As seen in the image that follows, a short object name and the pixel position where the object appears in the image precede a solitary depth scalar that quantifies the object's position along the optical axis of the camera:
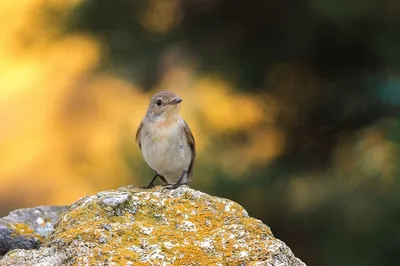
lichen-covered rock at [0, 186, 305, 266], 5.44
